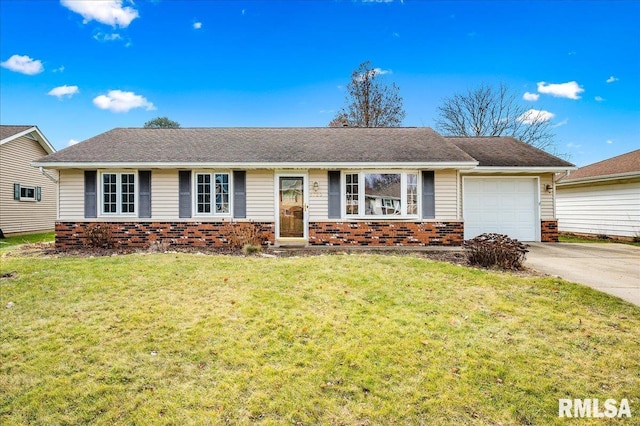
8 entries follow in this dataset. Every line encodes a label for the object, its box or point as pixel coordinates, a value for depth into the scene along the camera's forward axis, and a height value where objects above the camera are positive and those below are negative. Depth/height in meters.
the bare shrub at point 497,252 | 7.27 -0.83
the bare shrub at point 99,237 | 10.30 -0.52
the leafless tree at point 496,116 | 25.53 +7.79
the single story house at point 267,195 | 10.64 +0.78
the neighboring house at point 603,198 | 13.16 +0.71
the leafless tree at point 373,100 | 25.44 +9.04
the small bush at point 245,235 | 10.19 -0.52
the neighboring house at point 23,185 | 15.58 +1.87
